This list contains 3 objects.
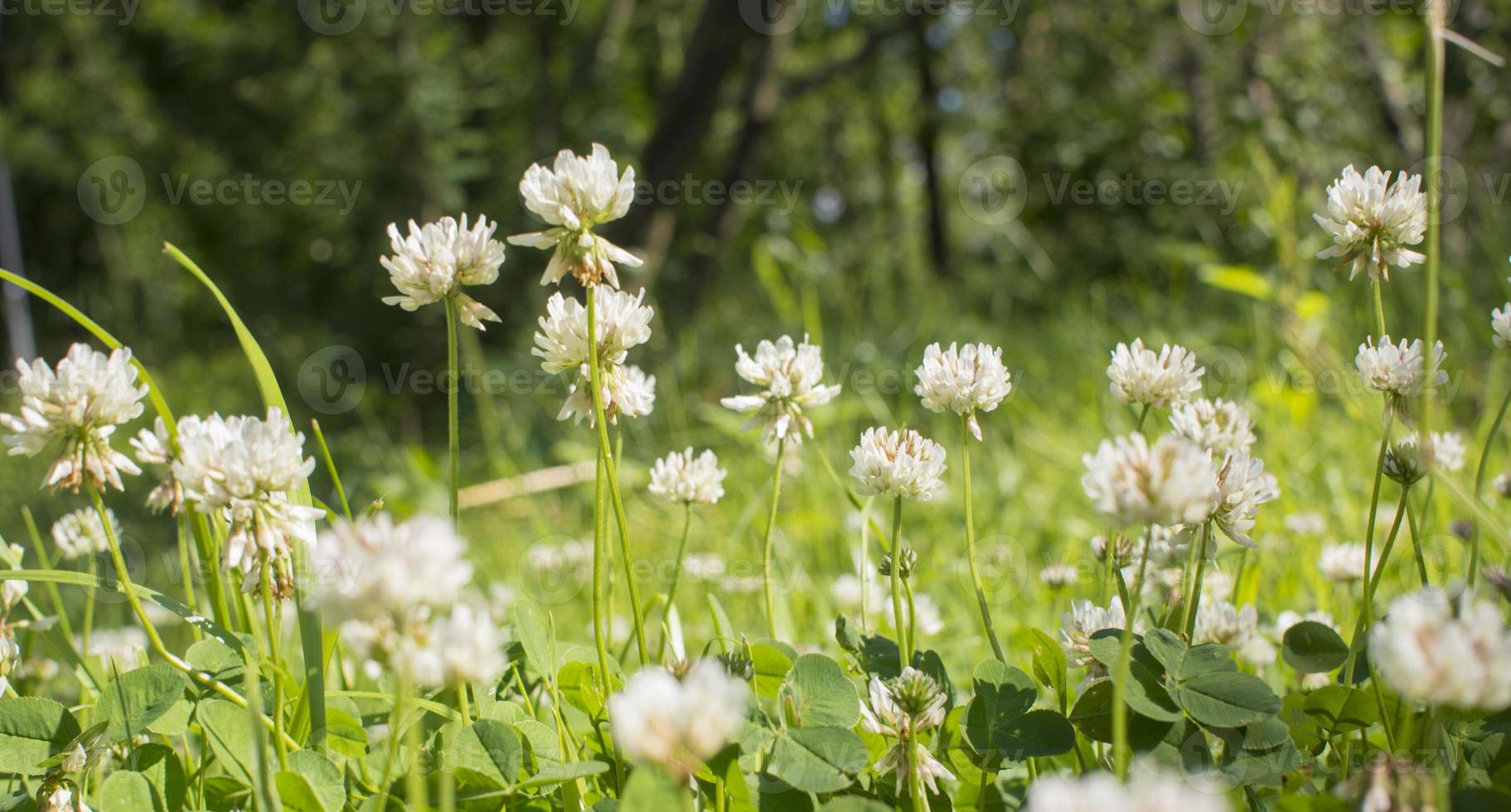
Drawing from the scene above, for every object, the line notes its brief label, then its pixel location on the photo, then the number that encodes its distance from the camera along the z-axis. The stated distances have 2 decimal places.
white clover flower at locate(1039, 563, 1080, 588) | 0.89
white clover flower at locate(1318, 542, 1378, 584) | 0.89
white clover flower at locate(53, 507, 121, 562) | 0.86
